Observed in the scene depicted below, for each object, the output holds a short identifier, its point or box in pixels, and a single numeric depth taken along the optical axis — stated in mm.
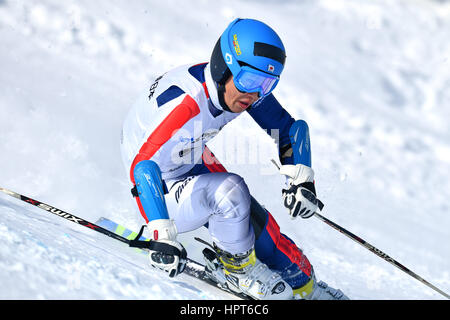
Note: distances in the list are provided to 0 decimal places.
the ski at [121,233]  6426
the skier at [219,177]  6344
